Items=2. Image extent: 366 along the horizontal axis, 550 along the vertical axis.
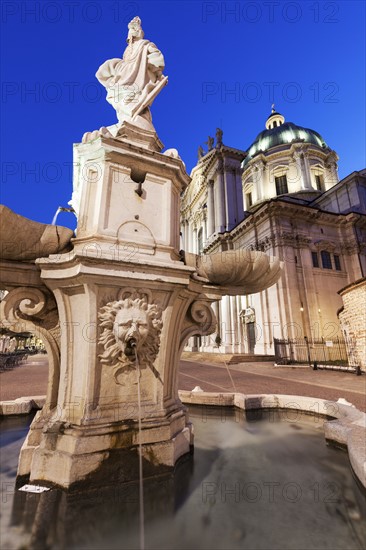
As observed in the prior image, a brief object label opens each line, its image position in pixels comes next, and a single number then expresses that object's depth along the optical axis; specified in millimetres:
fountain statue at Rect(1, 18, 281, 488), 2207
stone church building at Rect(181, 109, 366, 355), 21531
